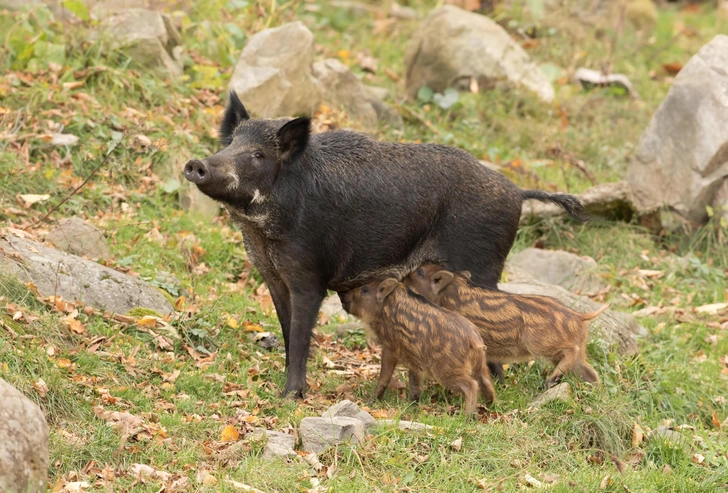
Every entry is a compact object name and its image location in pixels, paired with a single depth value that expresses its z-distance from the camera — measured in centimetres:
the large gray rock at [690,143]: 2133
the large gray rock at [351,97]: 2275
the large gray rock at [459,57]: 2556
